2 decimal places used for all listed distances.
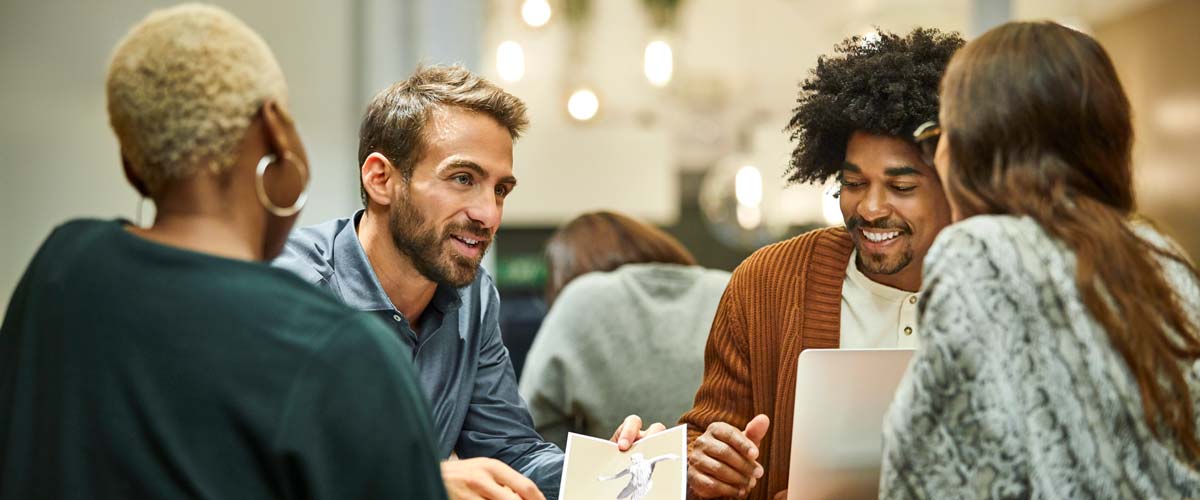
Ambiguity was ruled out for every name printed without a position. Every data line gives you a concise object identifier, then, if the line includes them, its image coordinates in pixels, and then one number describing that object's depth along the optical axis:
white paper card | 1.84
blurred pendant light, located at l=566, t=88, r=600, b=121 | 5.26
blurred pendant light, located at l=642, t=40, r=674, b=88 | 5.39
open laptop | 1.80
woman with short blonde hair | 1.19
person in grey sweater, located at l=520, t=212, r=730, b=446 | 3.11
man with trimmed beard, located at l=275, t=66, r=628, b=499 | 2.12
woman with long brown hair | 1.34
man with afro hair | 2.03
